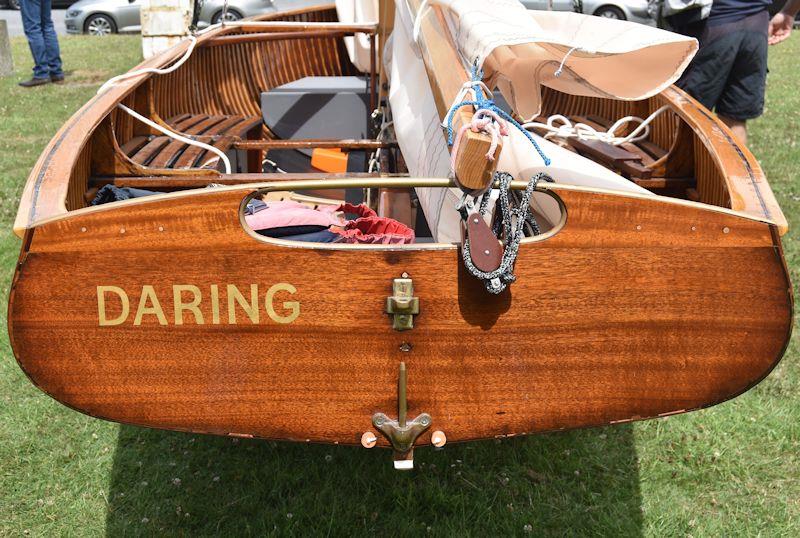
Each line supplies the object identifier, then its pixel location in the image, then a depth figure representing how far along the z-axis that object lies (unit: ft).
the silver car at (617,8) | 42.09
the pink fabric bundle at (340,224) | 7.25
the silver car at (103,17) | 45.44
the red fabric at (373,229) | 7.36
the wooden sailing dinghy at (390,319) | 5.76
